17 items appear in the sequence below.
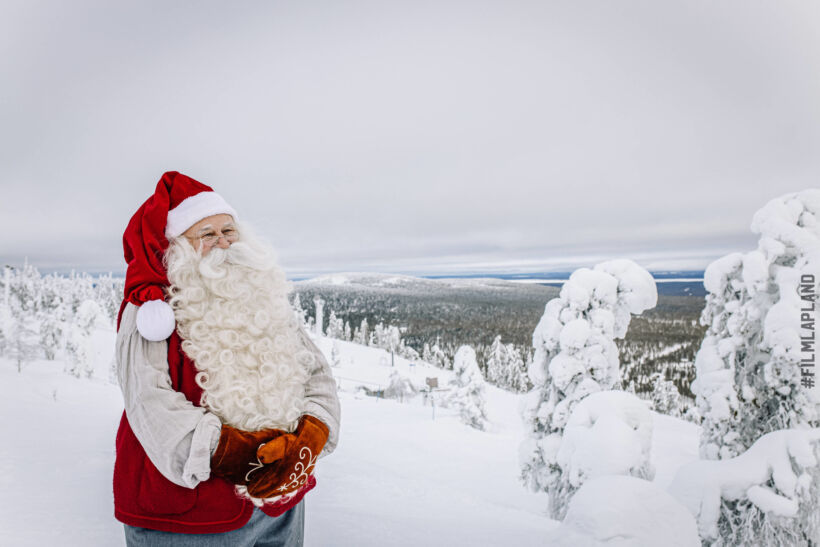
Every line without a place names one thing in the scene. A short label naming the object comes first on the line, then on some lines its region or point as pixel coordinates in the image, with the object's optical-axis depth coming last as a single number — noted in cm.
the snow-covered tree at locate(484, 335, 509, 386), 6231
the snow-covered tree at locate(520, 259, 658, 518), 960
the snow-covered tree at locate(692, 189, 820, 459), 683
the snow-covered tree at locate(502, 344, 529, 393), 6150
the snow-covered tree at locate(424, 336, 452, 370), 7331
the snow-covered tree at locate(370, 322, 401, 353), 7006
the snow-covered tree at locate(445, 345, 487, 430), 2705
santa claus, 176
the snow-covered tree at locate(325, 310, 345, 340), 7812
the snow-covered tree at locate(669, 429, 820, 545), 552
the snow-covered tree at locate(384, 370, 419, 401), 3688
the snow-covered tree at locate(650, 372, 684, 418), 4397
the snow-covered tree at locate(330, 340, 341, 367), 4753
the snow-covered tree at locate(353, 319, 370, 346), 8500
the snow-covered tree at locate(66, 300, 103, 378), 3012
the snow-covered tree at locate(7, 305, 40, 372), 3196
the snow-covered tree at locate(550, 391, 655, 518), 627
